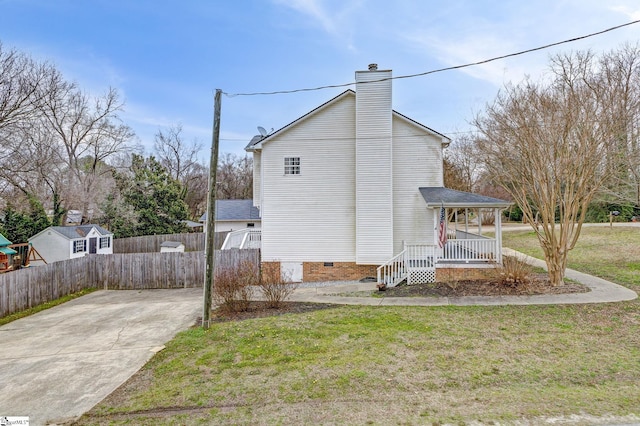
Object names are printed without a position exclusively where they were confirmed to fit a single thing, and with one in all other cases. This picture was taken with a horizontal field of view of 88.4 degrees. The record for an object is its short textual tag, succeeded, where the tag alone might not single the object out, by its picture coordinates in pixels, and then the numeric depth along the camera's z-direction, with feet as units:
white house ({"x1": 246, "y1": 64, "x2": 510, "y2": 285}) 43.65
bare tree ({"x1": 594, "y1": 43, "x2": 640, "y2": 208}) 35.73
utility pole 25.48
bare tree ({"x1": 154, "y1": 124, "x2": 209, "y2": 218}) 145.38
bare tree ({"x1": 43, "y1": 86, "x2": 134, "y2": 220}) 89.40
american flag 41.86
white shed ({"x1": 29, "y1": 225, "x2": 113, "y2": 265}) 63.98
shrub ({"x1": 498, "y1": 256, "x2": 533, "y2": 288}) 35.27
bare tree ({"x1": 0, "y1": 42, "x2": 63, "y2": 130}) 50.96
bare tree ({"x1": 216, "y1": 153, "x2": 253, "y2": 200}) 159.74
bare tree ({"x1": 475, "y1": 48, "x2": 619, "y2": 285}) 33.78
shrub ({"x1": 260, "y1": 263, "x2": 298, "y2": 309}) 32.55
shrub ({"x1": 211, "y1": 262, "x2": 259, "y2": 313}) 31.68
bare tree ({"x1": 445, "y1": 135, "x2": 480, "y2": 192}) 93.36
